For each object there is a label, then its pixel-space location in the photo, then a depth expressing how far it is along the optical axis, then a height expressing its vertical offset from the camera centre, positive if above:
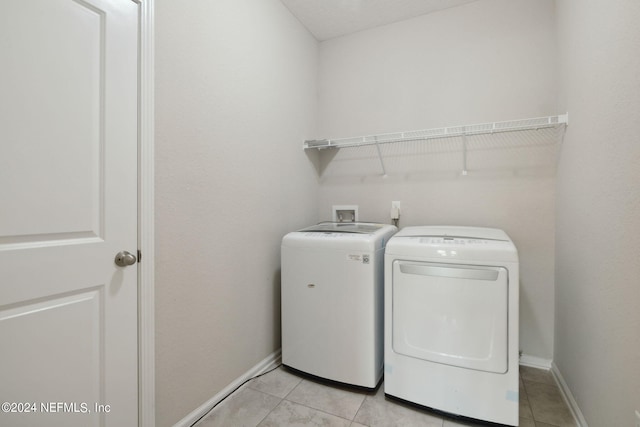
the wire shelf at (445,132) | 1.75 +0.56
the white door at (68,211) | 0.88 +0.01
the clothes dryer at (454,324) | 1.36 -0.56
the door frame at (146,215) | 1.20 -0.01
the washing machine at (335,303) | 1.65 -0.55
